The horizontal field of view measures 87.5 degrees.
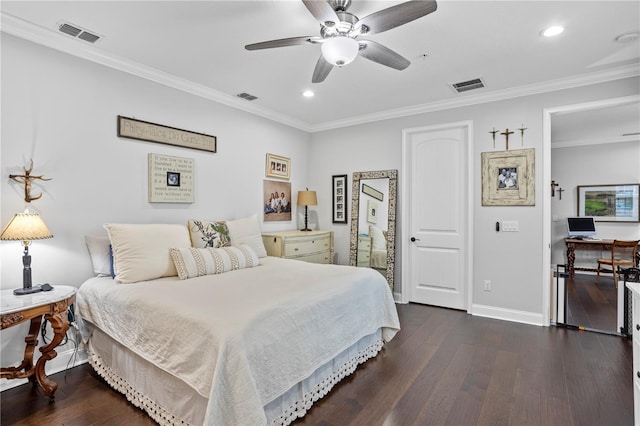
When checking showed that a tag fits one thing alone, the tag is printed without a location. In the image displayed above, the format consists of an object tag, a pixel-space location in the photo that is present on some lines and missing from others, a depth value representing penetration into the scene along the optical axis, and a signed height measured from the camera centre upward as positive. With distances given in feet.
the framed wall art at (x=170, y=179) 10.48 +1.09
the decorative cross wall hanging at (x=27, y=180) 7.82 +0.76
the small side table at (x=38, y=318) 6.53 -2.14
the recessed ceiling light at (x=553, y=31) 7.95 +4.40
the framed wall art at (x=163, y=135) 9.84 +2.52
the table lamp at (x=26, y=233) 7.02 -0.45
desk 19.04 -1.92
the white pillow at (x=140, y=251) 8.20 -0.99
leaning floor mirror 14.67 -0.37
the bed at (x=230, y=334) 5.24 -2.35
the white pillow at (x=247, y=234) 11.42 -0.75
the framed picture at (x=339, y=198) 16.17 +0.72
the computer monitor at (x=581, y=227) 20.38 -0.85
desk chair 18.04 -2.48
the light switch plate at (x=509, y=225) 12.04 -0.45
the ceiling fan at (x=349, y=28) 5.81 +3.57
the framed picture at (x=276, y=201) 14.70 +0.55
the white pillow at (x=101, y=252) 8.80 -1.04
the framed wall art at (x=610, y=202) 19.71 +0.67
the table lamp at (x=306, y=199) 15.70 +0.65
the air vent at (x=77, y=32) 7.90 +4.40
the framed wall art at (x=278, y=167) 14.78 +2.10
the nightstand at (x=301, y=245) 13.41 -1.36
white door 13.32 -0.05
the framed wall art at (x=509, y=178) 11.76 +1.27
